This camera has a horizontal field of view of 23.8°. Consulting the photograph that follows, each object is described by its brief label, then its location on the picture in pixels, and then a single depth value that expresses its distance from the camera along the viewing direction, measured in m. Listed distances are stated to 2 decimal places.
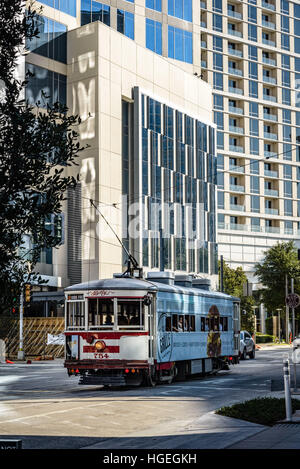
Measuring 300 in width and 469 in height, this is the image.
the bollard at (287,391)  12.90
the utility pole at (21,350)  43.72
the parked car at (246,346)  39.00
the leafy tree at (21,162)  11.19
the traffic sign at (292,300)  22.55
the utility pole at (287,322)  67.97
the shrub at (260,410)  13.07
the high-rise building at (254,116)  92.50
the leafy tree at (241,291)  66.85
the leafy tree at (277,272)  73.25
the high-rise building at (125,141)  53.34
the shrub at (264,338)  75.12
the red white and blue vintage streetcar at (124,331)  21.23
